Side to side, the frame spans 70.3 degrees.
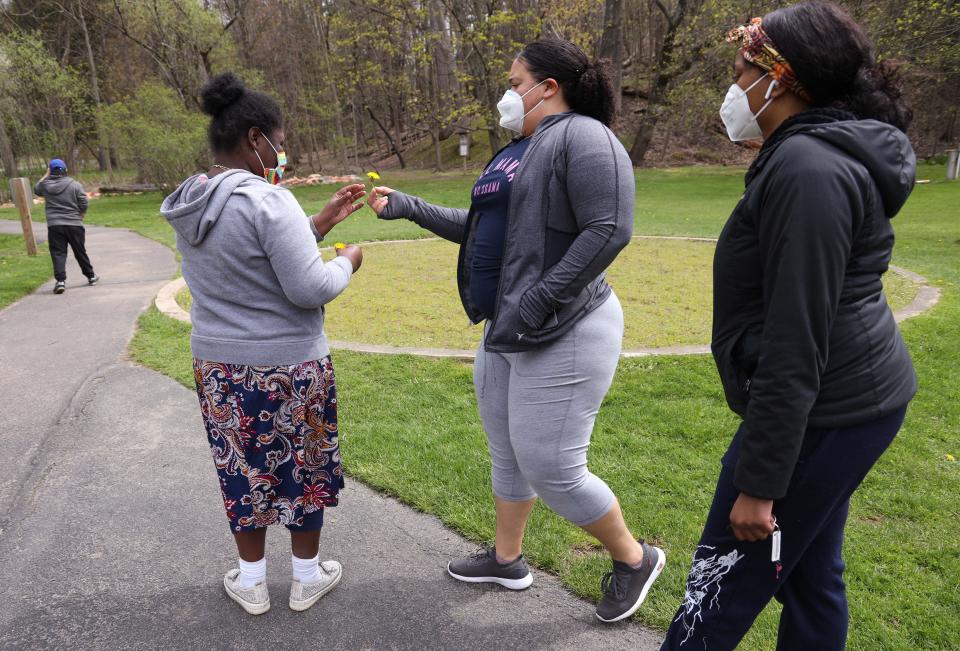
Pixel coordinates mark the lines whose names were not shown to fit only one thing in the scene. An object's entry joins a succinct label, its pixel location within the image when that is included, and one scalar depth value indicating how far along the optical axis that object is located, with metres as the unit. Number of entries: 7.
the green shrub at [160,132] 23.95
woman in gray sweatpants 2.05
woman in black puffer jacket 1.38
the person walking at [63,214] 8.91
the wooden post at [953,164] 21.05
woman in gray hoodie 2.18
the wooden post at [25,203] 11.58
